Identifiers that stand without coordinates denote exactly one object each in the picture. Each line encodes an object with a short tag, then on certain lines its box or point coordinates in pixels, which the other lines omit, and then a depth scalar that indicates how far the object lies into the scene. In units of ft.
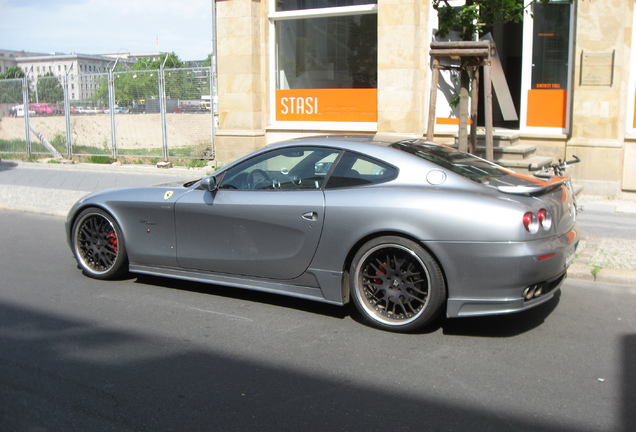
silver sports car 16.07
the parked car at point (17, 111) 68.03
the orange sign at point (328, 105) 46.24
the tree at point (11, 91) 68.44
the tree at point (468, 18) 27.78
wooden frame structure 27.94
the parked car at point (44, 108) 65.00
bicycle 20.18
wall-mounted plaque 37.40
